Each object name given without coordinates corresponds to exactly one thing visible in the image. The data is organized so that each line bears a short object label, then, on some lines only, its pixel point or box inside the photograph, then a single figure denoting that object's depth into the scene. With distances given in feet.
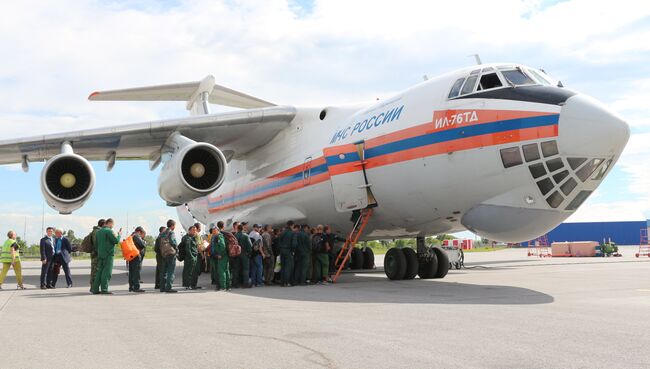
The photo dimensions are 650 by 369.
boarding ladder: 33.94
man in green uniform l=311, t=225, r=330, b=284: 34.96
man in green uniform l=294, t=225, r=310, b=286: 34.81
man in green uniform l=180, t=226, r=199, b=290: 32.76
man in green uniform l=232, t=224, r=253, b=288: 33.99
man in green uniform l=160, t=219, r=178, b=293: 31.32
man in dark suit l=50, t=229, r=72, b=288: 37.17
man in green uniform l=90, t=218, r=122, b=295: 30.68
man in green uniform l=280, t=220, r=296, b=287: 34.86
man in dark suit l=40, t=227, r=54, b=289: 36.04
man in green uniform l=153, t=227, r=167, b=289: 32.40
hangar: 182.29
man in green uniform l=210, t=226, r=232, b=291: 32.45
